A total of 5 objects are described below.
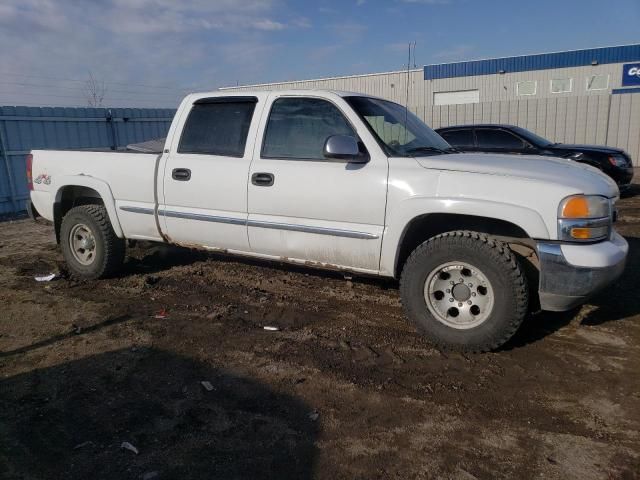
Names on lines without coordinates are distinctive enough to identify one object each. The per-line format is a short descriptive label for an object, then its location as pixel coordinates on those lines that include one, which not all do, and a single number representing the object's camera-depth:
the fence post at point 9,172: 11.27
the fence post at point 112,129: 13.57
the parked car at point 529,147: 10.44
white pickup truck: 3.57
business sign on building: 25.86
